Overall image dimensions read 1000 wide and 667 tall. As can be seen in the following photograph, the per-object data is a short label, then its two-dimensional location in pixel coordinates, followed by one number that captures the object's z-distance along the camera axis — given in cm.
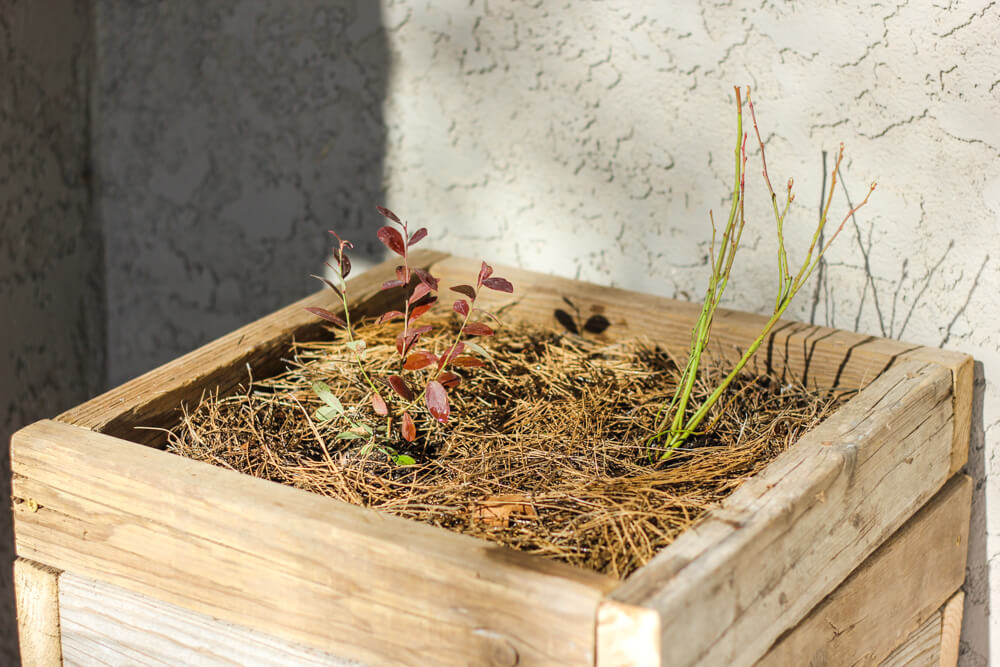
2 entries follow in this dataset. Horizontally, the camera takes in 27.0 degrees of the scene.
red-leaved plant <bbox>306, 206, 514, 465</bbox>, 149
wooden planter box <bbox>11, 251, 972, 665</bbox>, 131
